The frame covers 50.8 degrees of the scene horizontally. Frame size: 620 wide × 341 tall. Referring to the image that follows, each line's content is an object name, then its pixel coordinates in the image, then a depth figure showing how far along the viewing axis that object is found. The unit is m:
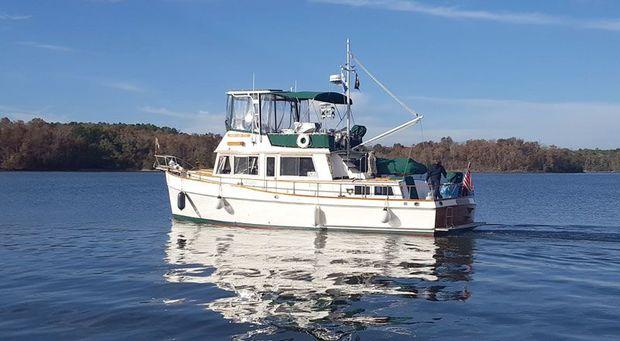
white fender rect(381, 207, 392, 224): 23.72
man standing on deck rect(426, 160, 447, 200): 24.19
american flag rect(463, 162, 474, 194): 25.30
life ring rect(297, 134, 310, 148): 25.53
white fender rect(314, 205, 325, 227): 24.45
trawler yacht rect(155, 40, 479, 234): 23.95
